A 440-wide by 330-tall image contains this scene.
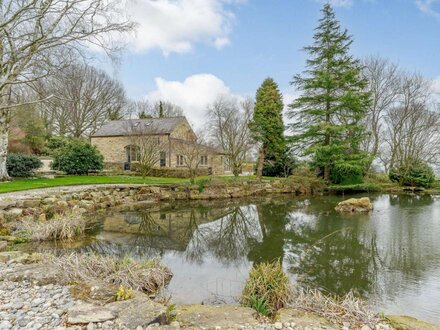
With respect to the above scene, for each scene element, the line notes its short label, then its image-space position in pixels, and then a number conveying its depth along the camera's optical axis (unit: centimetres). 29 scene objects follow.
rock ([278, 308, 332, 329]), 315
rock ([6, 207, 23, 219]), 861
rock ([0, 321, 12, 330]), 281
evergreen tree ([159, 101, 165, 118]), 3759
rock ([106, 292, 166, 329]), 298
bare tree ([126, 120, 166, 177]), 1919
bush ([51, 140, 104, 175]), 2014
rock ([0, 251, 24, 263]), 530
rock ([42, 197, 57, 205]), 1009
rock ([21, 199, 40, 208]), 935
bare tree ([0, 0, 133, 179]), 1112
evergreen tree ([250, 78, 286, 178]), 2300
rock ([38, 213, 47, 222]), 860
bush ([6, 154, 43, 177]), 1558
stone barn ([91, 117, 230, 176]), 2383
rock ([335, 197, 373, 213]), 1292
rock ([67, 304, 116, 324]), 295
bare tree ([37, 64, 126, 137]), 3166
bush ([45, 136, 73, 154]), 2673
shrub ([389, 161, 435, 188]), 2170
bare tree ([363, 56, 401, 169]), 2331
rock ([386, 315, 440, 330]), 319
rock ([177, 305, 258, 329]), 314
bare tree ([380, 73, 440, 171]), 2234
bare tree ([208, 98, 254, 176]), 2494
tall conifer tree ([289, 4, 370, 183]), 1983
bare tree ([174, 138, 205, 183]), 1988
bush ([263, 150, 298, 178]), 2513
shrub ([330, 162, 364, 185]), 2064
